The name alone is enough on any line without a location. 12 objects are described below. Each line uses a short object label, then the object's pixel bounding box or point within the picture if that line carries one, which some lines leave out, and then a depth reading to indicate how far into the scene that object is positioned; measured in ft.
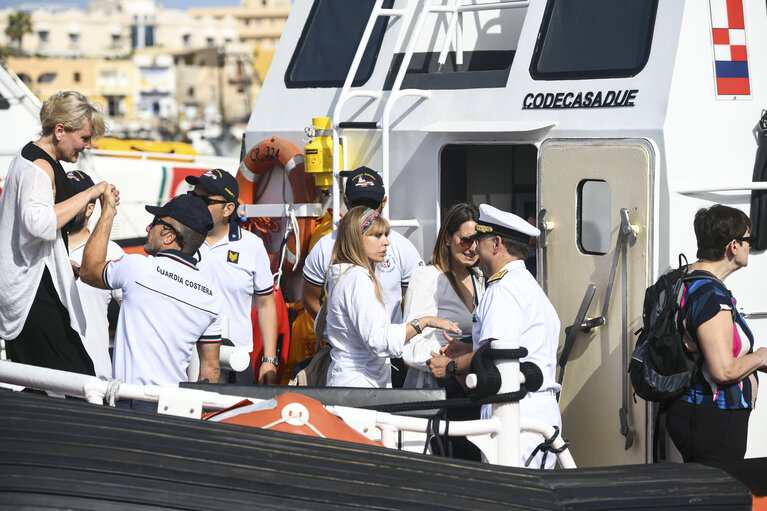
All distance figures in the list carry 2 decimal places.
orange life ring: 39.24
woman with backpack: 24.93
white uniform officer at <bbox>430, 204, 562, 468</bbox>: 24.90
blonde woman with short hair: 26.89
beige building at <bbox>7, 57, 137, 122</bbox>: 599.98
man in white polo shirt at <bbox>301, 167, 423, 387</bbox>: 33.17
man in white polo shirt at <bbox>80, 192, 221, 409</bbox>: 25.54
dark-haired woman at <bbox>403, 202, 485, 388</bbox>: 30.86
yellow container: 36.91
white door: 28.81
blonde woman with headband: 28.14
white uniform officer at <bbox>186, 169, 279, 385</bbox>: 34.32
